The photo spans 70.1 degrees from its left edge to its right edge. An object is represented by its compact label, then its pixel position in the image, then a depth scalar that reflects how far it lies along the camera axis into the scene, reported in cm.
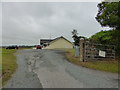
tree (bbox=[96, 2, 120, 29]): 751
